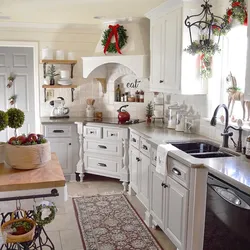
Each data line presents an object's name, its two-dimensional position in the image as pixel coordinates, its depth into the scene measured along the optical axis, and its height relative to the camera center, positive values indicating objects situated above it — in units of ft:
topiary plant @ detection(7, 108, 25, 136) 7.50 -0.60
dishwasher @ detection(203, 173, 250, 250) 6.09 -2.50
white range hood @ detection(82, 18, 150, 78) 14.42 +1.83
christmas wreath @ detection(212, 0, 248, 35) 8.82 +2.28
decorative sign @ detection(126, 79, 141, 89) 16.12 +0.46
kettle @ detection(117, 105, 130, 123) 14.85 -1.07
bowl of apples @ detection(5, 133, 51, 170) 6.94 -1.29
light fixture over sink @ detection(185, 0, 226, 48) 10.10 +2.21
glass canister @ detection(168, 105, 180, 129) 12.86 -0.88
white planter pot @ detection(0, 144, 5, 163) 7.41 -1.39
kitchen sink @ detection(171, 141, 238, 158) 10.10 -1.66
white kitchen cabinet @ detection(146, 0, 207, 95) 10.95 +1.49
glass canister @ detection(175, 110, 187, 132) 12.32 -1.06
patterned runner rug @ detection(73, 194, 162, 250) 9.95 -4.52
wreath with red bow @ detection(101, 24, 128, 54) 14.84 +2.52
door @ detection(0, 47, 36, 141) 17.22 +0.57
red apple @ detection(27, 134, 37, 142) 7.15 -1.00
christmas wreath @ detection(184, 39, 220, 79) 10.10 +1.32
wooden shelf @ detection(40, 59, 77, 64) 16.14 +1.54
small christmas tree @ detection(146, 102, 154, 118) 15.22 -0.78
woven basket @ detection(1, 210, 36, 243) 6.26 -2.77
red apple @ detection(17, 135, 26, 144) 7.09 -1.03
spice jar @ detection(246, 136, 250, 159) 8.03 -1.33
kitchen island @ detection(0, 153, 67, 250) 6.30 -1.90
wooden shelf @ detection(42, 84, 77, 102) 16.31 +0.28
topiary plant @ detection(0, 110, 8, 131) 7.14 -0.62
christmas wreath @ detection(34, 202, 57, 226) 6.52 -2.42
